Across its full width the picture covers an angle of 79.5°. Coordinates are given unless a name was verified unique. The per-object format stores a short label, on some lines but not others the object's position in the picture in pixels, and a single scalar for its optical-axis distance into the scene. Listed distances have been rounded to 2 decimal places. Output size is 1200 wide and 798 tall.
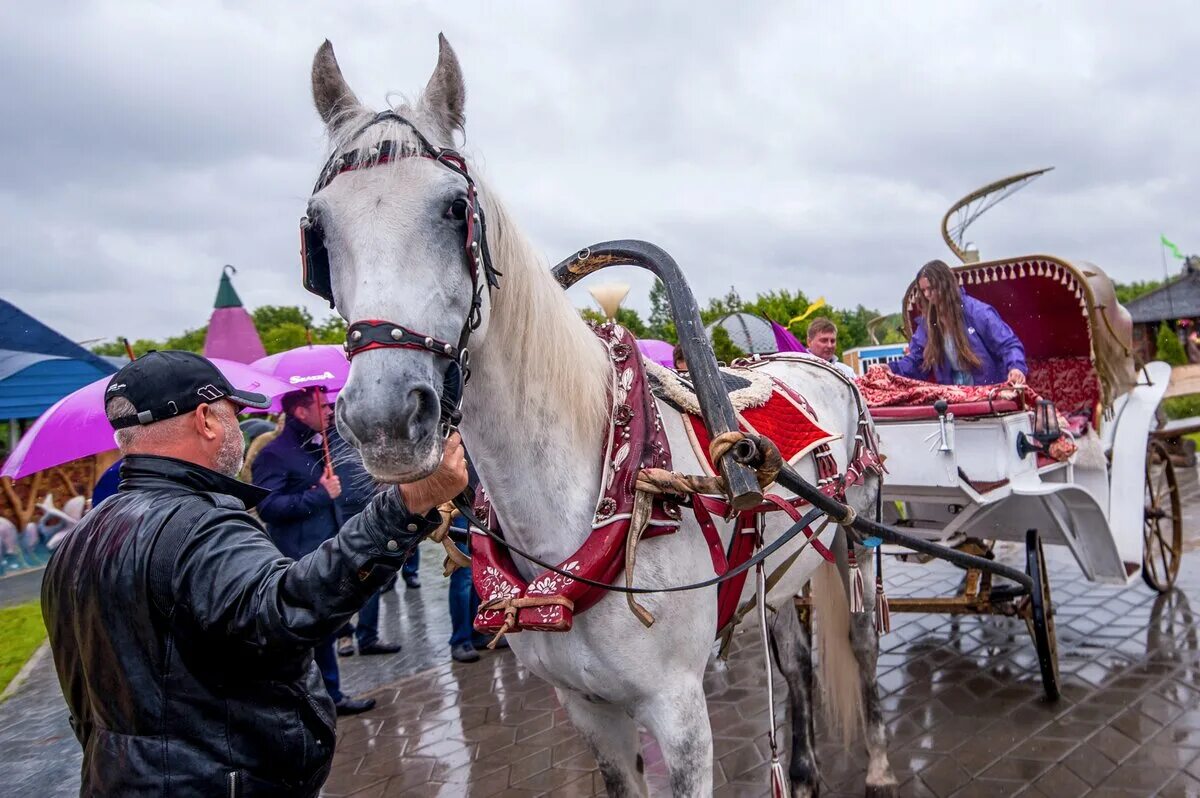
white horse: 1.33
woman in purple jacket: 4.41
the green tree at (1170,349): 19.11
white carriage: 3.67
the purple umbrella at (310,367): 4.77
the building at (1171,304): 28.59
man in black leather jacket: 1.31
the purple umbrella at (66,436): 4.07
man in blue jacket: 4.55
